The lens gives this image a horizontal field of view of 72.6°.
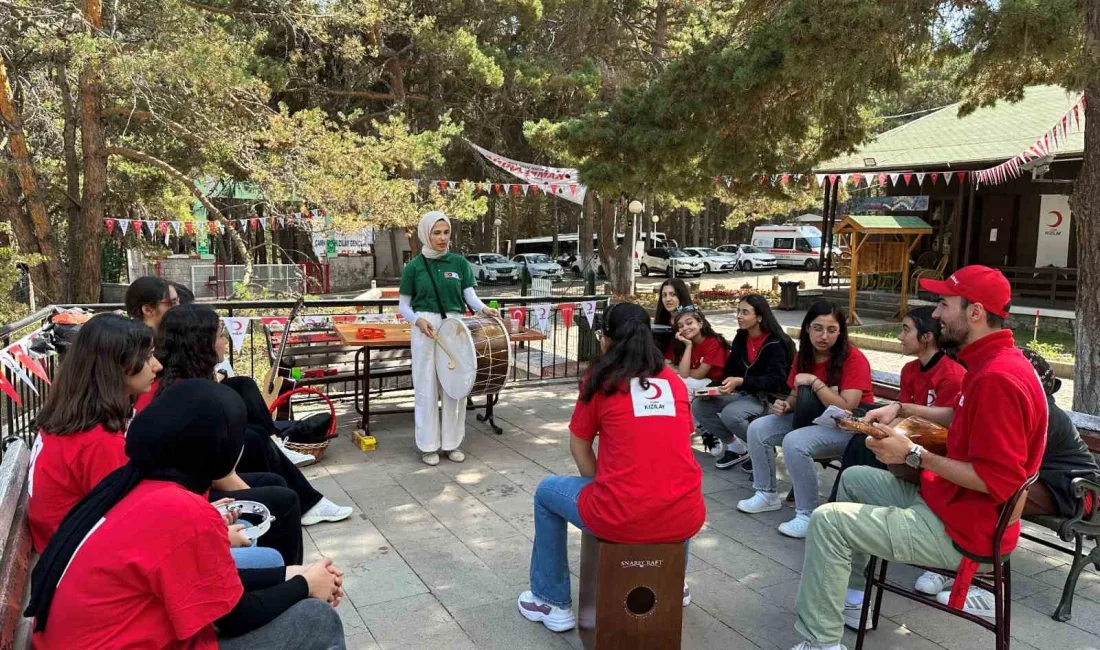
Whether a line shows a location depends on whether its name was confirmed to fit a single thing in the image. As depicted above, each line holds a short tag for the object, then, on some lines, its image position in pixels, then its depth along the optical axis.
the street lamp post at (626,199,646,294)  20.91
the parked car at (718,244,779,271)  37.00
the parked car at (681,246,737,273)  36.25
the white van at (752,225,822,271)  36.91
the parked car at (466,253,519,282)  30.88
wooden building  16.27
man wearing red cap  2.70
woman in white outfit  5.74
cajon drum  2.87
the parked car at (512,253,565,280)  29.72
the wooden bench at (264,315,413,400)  6.58
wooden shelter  15.36
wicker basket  5.58
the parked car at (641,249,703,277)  33.62
